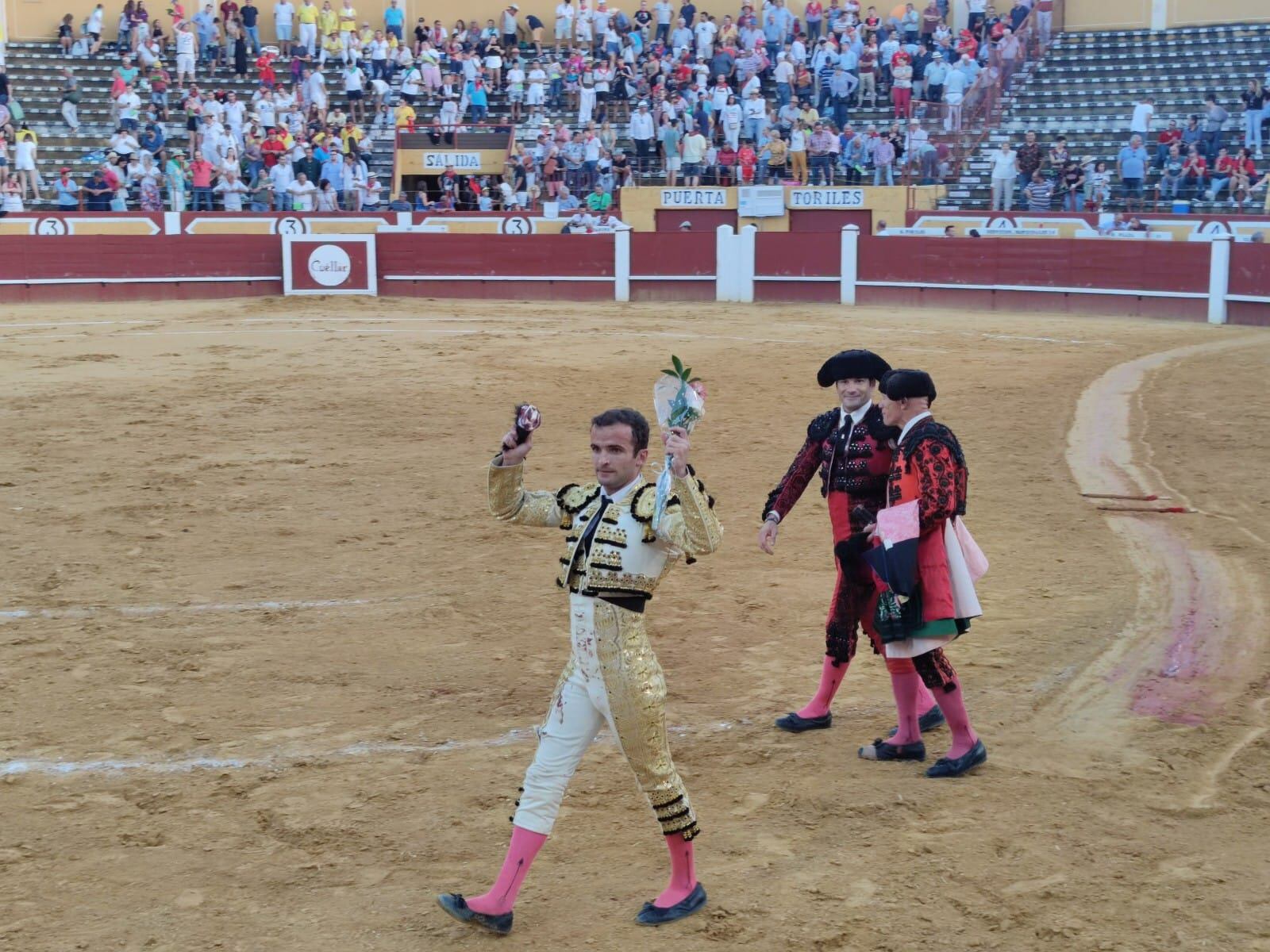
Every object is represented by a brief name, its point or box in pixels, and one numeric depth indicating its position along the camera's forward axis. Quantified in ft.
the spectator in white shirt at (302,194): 78.38
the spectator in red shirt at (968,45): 87.86
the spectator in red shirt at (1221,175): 70.79
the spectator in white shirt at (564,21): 96.58
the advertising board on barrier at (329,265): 71.77
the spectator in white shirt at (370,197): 80.79
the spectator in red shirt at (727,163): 84.74
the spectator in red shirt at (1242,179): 69.51
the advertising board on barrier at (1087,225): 67.97
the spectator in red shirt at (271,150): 80.02
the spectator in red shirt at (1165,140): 74.49
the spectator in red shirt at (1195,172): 71.61
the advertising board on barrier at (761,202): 82.33
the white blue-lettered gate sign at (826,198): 81.61
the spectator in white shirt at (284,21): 91.76
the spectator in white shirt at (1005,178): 76.07
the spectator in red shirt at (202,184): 77.77
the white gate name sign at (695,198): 83.71
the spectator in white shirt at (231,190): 77.61
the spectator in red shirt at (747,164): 83.71
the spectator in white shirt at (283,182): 78.33
